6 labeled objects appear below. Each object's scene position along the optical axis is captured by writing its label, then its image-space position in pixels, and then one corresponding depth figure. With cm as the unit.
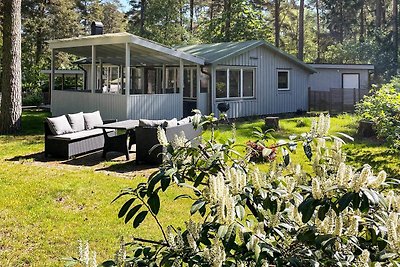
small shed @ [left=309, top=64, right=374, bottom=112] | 1970
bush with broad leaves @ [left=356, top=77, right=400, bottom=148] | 873
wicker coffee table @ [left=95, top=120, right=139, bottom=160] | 900
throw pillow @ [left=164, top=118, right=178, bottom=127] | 837
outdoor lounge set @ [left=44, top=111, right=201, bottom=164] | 838
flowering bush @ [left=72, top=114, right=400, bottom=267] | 158
